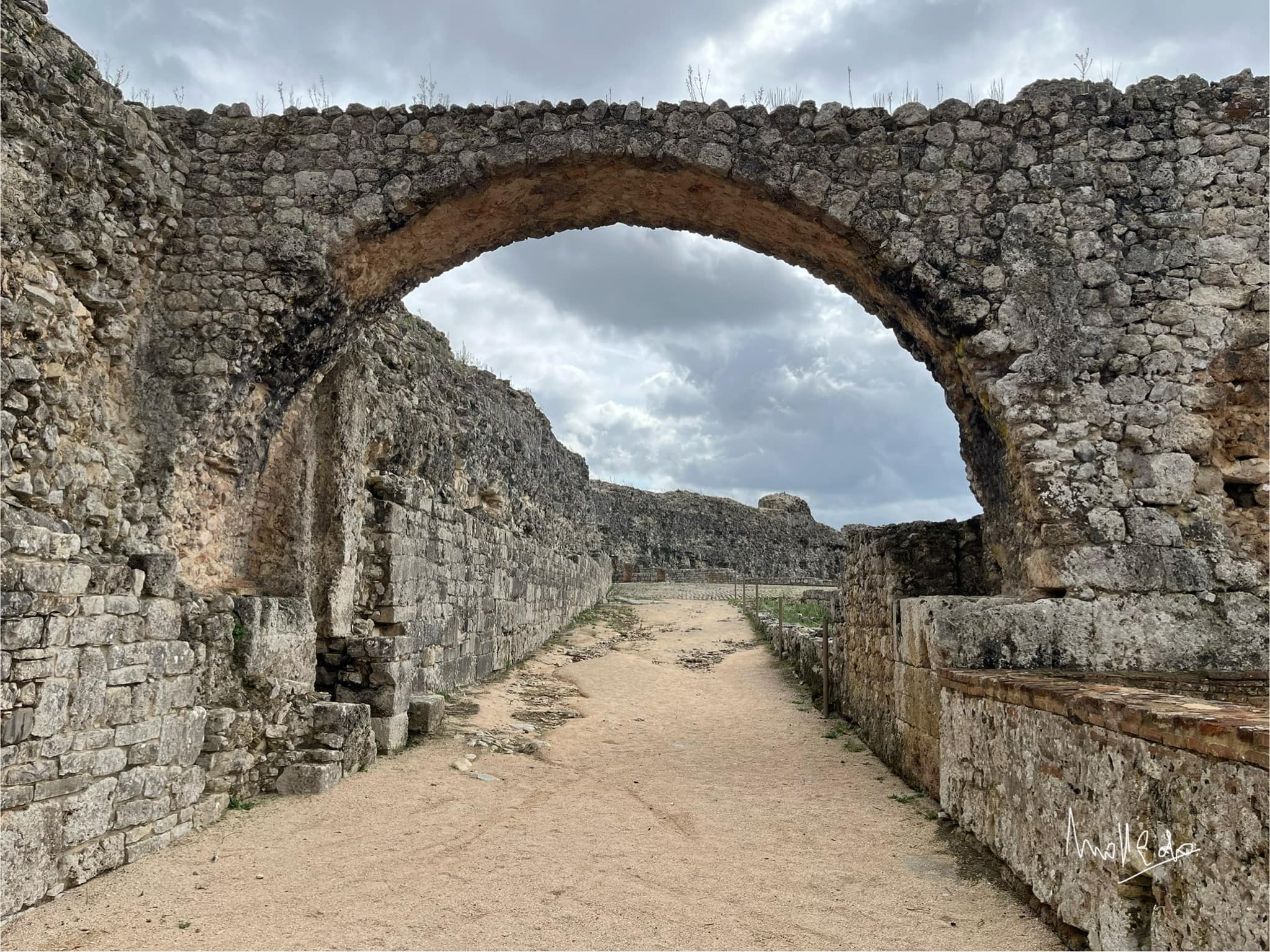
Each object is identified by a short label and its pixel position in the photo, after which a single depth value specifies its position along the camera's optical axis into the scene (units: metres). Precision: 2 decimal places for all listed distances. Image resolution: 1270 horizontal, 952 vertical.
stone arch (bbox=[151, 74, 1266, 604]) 5.25
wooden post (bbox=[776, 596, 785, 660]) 13.04
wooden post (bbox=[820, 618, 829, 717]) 8.83
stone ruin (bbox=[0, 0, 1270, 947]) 4.32
